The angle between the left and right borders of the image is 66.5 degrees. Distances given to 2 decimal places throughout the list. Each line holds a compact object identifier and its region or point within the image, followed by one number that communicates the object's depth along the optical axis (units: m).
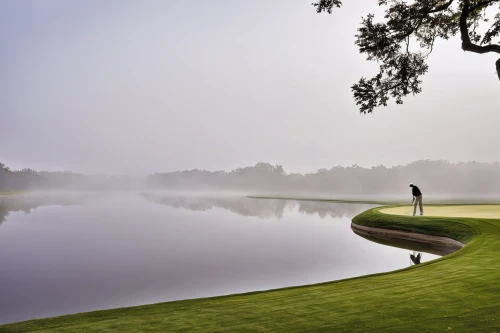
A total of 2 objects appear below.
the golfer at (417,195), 28.23
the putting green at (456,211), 28.62
